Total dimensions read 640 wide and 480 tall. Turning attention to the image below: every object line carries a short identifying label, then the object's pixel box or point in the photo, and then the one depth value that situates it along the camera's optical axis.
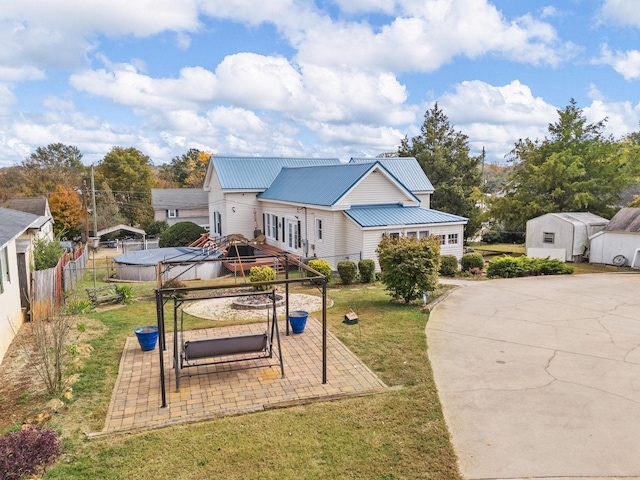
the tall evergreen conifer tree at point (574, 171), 29.50
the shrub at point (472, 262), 21.75
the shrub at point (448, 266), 21.16
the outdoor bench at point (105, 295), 14.92
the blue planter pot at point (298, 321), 11.11
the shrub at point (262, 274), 16.41
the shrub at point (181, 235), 34.19
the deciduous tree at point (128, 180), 56.72
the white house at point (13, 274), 10.31
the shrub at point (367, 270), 19.52
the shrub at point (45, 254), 17.86
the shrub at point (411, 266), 13.81
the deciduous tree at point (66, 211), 44.16
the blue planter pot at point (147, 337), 9.93
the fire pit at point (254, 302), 14.12
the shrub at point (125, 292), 15.36
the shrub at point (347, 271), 18.97
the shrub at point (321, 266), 18.88
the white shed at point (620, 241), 22.25
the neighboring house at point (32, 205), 33.87
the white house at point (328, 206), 22.55
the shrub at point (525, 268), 20.20
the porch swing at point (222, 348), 8.20
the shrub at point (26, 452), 5.03
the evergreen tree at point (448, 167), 40.03
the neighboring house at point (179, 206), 52.34
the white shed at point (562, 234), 25.03
